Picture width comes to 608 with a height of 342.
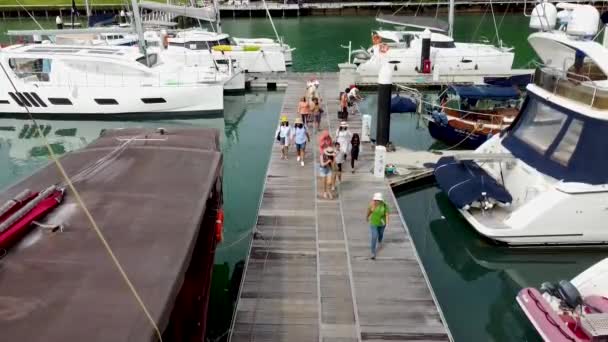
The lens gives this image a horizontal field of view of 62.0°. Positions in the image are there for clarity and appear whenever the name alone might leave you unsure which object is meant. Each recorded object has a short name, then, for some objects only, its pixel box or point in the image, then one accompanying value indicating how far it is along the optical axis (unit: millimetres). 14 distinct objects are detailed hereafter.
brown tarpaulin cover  4906
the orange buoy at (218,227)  9227
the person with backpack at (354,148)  14370
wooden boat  18153
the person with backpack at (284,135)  15070
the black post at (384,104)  15898
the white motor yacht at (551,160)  11562
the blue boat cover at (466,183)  12477
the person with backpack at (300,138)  14586
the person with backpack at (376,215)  9750
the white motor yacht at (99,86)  23406
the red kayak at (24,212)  6273
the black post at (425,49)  27578
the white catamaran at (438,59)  28766
